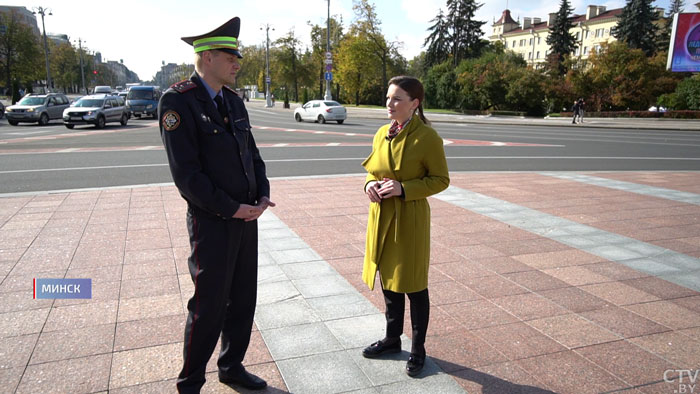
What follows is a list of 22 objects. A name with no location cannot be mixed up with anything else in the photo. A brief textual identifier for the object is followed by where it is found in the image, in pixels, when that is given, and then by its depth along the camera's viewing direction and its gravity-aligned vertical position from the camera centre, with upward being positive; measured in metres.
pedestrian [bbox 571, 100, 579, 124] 36.28 -0.21
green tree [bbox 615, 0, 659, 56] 60.50 +10.12
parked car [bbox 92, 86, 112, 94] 52.57 +0.73
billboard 34.75 +4.96
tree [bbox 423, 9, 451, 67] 72.75 +9.36
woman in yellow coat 2.96 -0.56
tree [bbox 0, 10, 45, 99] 46.88 +4.32
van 30.91 -0.25
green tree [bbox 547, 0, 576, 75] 68.56 +10.36
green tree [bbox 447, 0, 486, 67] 71.06 +11.10
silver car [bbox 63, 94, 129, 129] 22.97 -0.77
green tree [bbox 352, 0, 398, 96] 58.69 +8.49
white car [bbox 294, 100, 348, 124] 29.58 -0.62
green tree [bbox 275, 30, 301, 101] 66.50 +5.82
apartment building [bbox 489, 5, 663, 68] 95.00 +16.20
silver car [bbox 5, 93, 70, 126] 25.20 -0.77
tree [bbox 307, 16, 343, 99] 67.06 +8.24
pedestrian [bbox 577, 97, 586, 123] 36.09 +0.05
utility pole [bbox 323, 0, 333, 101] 40.66 +2.66
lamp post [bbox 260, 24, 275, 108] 59.99 +0.61
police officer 2.42 -0.40
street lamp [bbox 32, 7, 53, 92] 51.62 +8.71
